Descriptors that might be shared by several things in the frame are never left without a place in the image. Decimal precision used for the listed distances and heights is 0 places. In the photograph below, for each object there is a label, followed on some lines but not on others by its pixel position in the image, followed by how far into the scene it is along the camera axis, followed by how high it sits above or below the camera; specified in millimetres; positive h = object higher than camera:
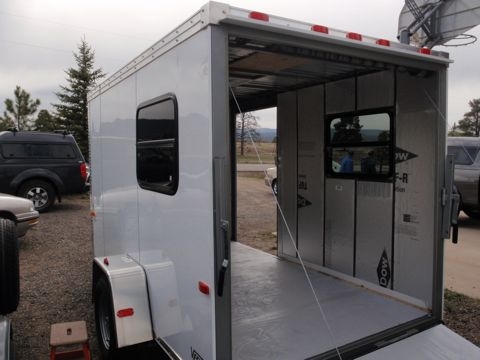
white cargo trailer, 2393 -361
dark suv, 10898 -277
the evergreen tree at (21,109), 31266 +3397
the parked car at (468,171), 9133 -400
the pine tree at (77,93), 23688 +3481
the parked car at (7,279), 2331 -672
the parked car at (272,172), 13121 -618
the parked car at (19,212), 7148 -936
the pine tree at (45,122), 24975 +2150
